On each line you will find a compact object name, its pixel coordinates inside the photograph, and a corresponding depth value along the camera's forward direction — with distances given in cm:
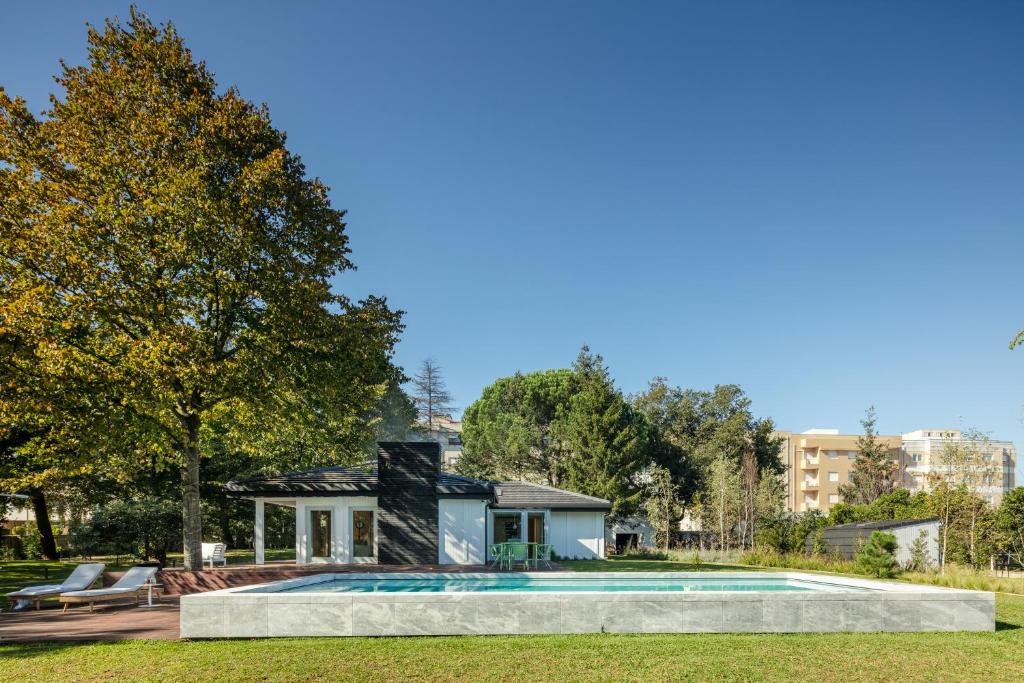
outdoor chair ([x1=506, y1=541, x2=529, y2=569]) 2120
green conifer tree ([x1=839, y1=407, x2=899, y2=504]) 4653
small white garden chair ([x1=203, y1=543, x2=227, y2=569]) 2106
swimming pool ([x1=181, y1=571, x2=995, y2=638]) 990
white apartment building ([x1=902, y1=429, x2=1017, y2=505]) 6919
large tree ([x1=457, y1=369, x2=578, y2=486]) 4631
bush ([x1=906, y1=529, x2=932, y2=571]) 2148
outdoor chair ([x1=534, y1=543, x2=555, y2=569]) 2239
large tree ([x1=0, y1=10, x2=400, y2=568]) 1564
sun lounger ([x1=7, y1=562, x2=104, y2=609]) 1420
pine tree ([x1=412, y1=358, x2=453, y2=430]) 6388
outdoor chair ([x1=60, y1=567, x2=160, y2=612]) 1359
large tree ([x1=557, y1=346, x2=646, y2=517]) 4103
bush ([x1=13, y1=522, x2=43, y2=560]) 3362
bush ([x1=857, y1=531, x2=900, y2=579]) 1988
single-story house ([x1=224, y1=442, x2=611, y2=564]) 2248
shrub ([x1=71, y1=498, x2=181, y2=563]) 2777
